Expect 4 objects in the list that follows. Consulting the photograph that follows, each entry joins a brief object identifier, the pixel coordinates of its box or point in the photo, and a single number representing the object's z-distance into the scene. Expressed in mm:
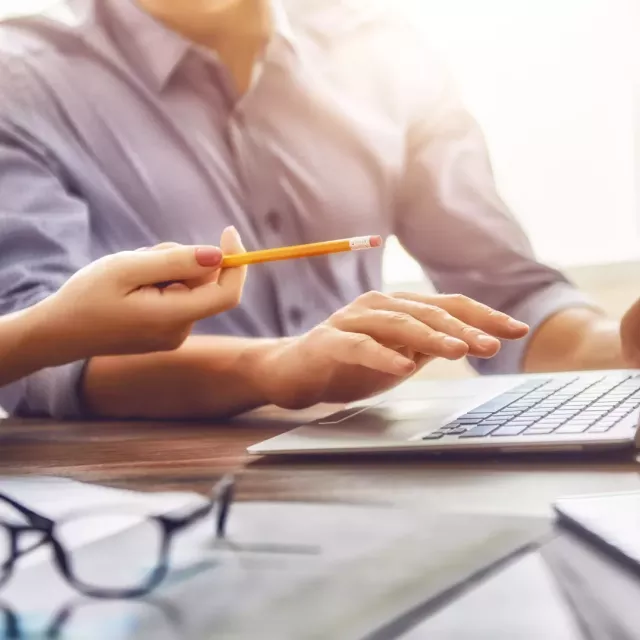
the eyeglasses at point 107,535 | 902
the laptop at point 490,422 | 1069
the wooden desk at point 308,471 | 1004
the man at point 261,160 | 1583
